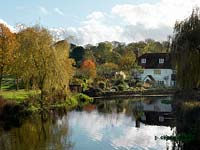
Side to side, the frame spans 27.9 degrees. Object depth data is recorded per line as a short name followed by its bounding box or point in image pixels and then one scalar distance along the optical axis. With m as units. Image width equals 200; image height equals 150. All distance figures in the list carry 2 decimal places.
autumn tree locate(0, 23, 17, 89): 45.69
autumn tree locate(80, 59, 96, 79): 70.75
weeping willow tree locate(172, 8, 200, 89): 24.77
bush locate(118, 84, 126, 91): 64.62
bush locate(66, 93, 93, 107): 45.33
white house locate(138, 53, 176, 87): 77.56
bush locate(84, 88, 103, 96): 58.38
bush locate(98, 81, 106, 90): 62.31
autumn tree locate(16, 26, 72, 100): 38.56
